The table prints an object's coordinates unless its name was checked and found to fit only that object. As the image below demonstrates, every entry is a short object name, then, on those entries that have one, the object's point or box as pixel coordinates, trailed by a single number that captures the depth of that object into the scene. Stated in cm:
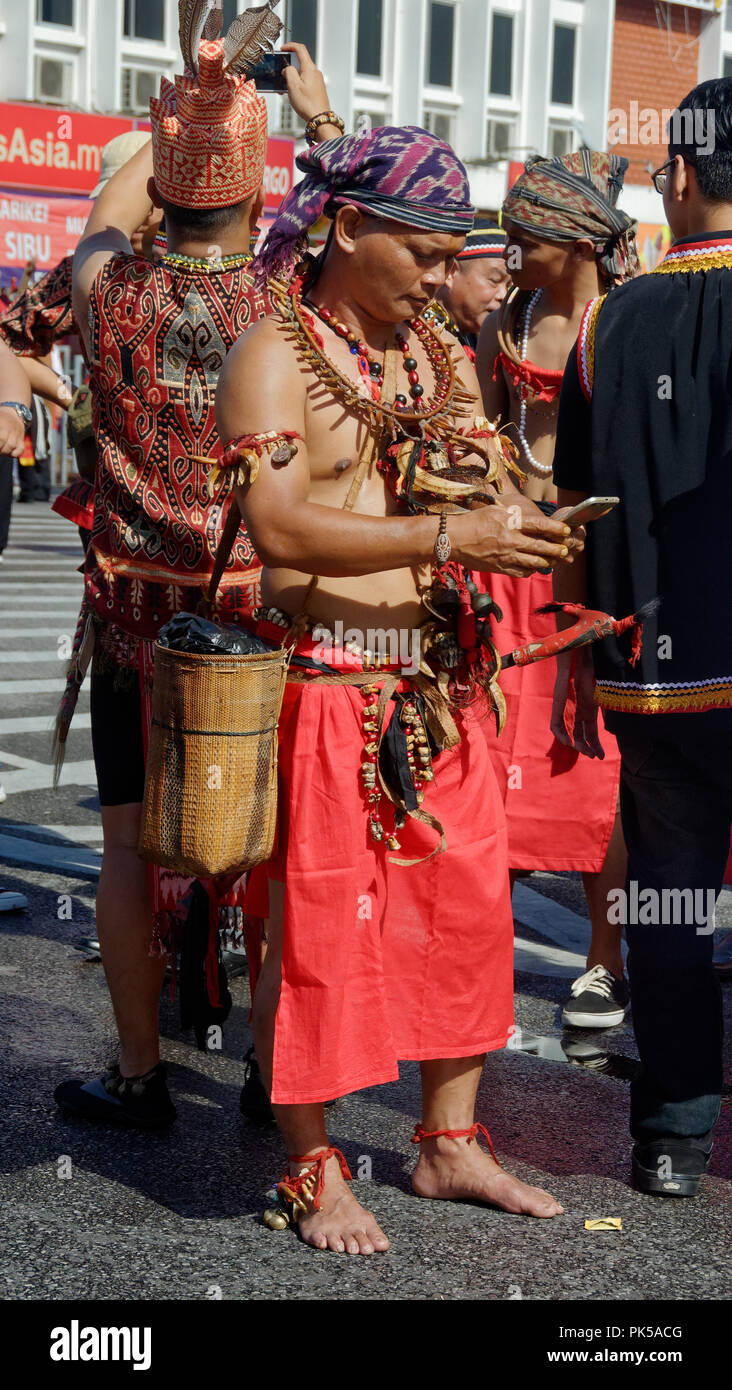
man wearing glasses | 314
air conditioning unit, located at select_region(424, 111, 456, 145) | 3095
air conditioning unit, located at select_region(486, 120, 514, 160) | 3177
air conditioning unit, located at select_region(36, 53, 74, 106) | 2703
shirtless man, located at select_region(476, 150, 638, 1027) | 471
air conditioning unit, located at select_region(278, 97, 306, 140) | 2858
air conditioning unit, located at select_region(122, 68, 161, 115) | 2780
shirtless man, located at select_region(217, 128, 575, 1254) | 291
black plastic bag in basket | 294
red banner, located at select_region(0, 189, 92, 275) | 2408
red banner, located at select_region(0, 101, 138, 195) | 2442
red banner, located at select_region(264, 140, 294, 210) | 2573
